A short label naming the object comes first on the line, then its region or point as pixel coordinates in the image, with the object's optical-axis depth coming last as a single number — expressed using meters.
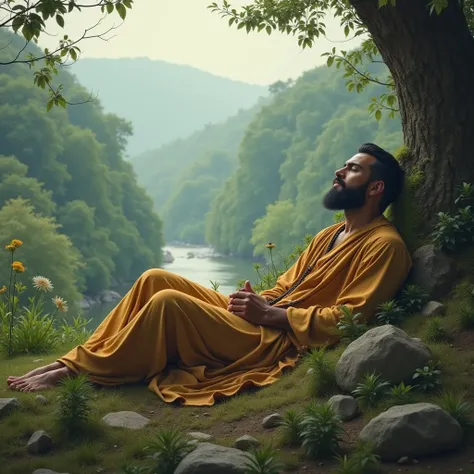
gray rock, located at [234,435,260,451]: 4.88
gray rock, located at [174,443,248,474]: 4.25
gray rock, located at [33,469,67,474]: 4.63
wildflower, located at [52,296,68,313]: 8.82
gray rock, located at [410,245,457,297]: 6.55
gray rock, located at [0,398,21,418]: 5.68
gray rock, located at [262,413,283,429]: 5.29
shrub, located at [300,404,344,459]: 4.57
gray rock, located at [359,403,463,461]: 4.41
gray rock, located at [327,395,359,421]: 5.08
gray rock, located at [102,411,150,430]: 5.45
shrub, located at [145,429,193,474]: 4.45
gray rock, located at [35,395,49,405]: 5.93
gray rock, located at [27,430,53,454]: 5.07
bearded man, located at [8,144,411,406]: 6.20
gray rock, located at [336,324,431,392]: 5.21
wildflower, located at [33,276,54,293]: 8.44
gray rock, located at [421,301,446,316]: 6.33
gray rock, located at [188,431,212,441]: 5.06
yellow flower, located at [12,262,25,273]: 8.16
